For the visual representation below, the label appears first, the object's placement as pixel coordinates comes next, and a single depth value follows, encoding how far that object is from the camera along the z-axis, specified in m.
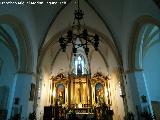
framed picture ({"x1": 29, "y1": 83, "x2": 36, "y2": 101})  9.88
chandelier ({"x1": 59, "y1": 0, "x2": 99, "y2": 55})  7.11
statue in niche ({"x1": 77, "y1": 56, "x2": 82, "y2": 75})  15.91
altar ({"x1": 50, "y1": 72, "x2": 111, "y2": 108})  14.17
